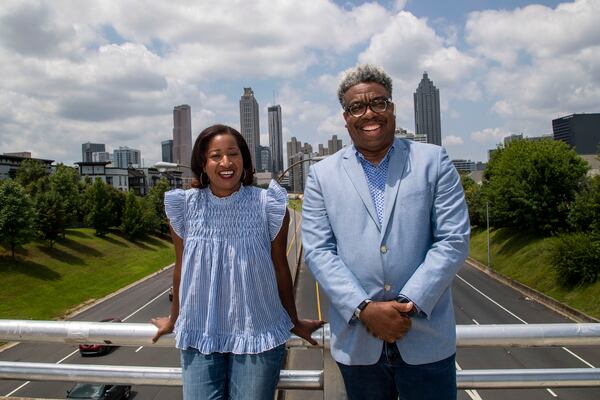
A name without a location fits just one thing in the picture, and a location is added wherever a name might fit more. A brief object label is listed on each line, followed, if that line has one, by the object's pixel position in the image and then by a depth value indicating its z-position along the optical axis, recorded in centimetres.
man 232
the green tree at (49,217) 4181
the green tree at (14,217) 3488
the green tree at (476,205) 5274
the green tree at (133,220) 5553
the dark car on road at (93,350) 2012
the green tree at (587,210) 3116
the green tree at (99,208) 5359
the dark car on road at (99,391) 1254
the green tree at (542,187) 3888
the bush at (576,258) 2862
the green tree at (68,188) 5538
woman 263
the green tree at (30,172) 6258
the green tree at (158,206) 6164
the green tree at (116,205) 5616
